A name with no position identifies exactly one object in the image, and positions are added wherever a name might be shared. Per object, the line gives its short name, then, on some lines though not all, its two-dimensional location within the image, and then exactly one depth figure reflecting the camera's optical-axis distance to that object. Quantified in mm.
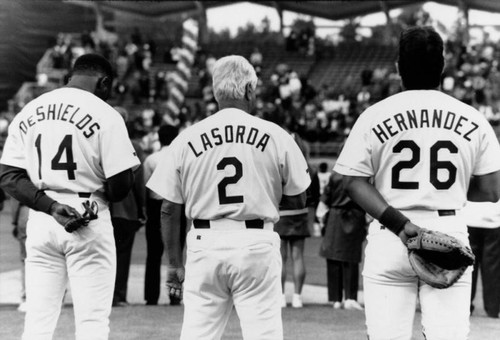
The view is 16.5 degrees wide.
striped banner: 56258
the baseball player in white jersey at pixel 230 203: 8683
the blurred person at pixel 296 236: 18371
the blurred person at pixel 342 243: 18757
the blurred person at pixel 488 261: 17627
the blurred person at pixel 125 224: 17820
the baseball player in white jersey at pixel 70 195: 9613
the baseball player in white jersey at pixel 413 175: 7842
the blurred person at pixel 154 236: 18633
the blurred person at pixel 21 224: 17517
